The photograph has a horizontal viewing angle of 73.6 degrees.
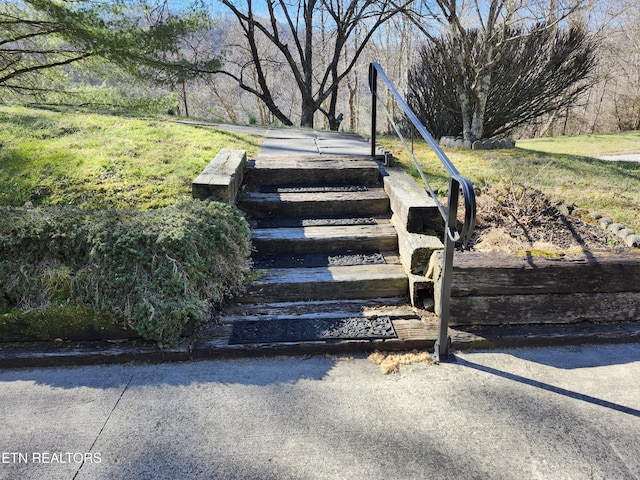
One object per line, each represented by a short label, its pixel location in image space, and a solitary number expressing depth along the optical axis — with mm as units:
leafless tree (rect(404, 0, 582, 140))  6418
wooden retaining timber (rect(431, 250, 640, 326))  2244
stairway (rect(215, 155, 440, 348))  2502
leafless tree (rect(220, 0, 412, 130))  11242
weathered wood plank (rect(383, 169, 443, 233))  2781
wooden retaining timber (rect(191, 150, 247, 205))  2910
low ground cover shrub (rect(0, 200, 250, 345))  2135
